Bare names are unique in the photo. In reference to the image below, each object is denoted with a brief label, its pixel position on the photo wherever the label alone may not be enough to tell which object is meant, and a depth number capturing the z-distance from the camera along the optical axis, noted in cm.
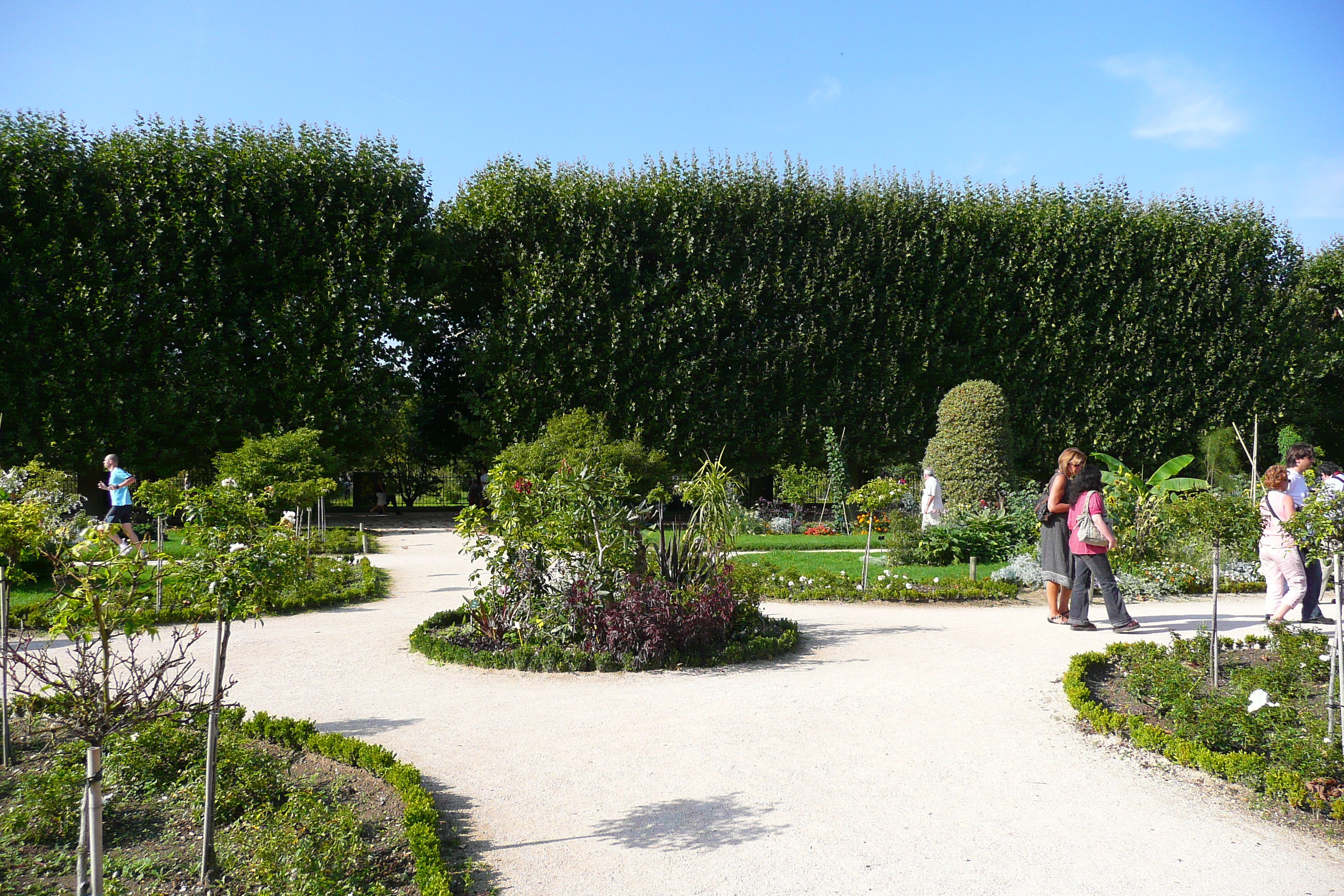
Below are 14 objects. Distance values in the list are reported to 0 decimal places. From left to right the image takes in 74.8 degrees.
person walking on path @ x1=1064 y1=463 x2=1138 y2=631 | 801
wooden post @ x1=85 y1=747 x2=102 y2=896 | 274
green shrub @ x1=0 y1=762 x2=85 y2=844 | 379
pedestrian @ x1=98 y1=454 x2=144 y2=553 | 1180
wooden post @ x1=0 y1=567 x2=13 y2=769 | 442
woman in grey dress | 835
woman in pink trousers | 778
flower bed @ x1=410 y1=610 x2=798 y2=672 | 686
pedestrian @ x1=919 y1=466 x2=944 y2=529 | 1434
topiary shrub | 1741
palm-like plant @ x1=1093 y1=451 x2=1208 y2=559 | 1009
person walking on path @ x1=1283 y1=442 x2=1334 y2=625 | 800
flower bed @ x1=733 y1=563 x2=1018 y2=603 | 1009
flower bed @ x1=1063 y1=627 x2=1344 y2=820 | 420
